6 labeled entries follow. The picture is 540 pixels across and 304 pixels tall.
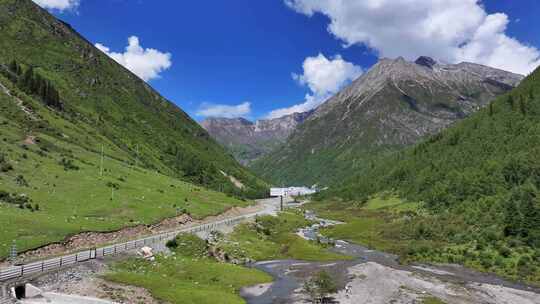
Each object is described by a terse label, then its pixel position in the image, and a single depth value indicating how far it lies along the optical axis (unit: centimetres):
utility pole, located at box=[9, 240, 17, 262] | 6009
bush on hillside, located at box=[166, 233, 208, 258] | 8706
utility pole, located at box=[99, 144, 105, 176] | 12698
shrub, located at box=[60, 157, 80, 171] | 11966
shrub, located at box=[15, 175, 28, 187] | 9221
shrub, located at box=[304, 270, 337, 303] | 6294
